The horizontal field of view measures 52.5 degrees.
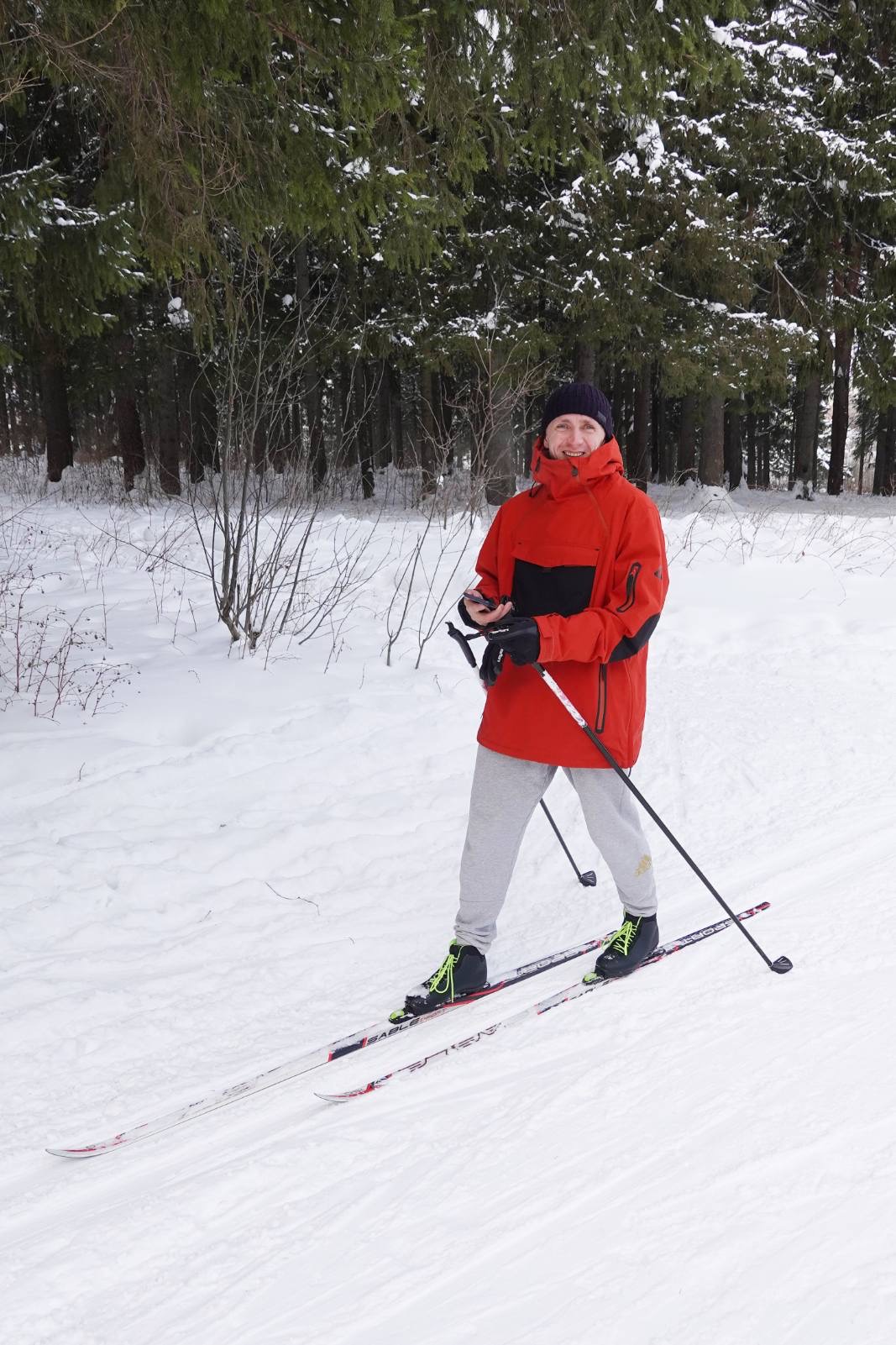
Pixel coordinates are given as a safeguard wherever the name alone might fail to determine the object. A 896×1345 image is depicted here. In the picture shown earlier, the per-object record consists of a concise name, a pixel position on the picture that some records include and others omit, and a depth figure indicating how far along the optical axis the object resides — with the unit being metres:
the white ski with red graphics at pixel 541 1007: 2.74
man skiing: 2.92
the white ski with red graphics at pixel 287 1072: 2.58
